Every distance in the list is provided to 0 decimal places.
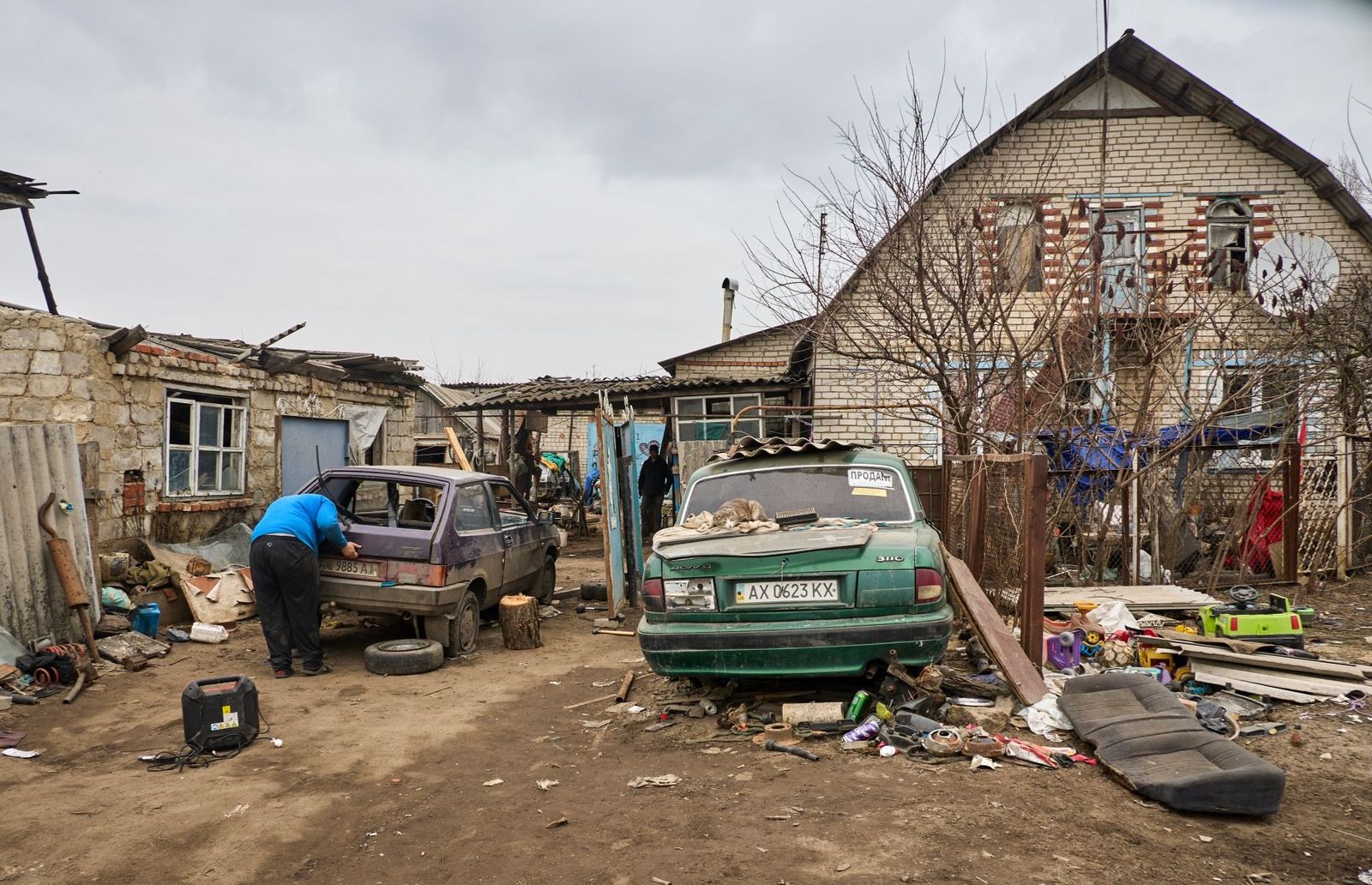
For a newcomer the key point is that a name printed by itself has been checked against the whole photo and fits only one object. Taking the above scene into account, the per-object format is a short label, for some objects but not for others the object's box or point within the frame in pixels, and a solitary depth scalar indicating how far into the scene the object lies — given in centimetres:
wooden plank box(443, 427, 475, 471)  1248
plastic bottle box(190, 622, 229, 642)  838
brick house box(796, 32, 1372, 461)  1332
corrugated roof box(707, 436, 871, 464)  613
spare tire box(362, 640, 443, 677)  707
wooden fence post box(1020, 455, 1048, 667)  548
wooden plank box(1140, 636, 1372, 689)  528
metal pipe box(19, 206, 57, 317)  1136
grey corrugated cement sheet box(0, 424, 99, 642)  714
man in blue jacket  684
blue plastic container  821
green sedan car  475
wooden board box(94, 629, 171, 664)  738
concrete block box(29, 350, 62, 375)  876
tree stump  812
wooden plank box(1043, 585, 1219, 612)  738
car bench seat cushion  349
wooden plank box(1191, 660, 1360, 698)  524
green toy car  620
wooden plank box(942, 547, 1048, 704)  502
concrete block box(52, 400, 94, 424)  891
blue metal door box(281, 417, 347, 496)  1235
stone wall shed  881
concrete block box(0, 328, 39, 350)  859
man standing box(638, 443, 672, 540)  1603
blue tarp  855
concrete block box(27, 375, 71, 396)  876
